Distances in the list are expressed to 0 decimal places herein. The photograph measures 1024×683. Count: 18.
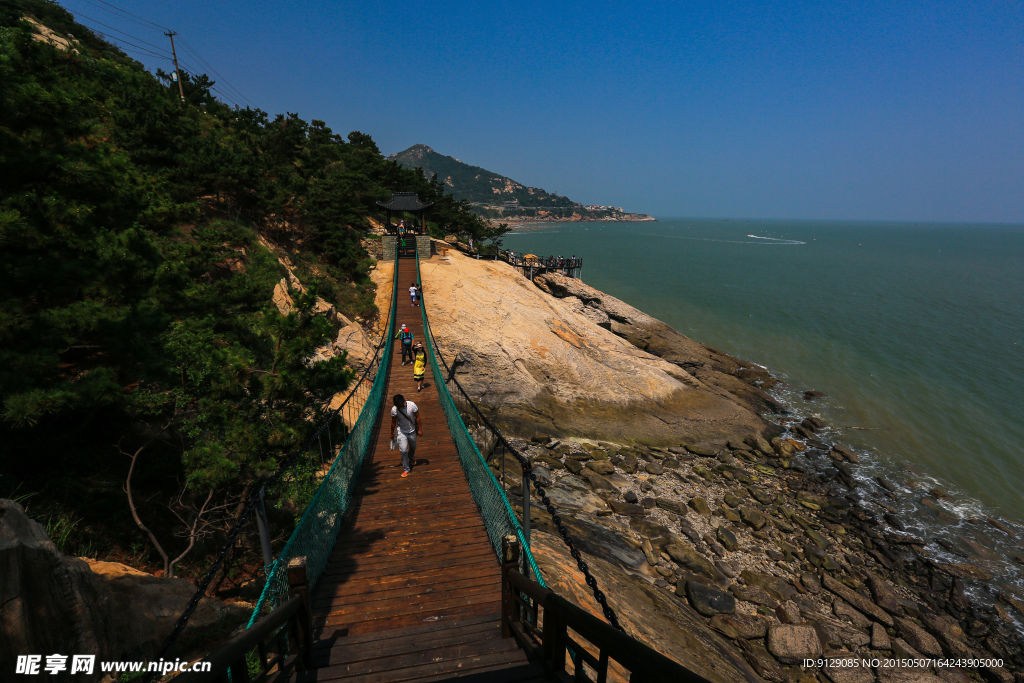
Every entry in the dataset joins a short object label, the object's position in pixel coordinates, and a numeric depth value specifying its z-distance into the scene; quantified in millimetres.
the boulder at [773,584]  11109
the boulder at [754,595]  10828
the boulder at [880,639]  9992
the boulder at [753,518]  13477
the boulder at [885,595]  11102
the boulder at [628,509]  13453
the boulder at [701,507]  13859
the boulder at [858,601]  10742
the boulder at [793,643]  9375
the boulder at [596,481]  14602
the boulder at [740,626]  9820
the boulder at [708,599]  10336
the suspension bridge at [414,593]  3178
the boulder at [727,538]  12578
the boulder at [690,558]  11539
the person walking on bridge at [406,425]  7582
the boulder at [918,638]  10039
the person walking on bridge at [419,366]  12237
